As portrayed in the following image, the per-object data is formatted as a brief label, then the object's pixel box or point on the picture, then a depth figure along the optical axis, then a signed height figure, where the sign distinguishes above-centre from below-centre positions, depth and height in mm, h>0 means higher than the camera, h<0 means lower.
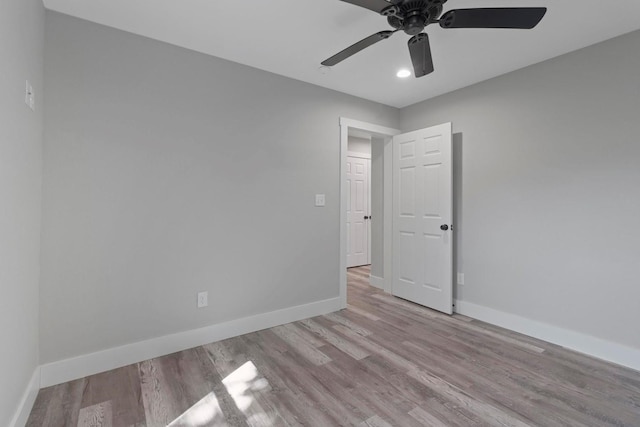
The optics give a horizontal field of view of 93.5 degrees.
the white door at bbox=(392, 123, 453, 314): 3225 -61
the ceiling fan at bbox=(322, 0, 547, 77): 1465 +999
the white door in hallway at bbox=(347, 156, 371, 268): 5585 -7
